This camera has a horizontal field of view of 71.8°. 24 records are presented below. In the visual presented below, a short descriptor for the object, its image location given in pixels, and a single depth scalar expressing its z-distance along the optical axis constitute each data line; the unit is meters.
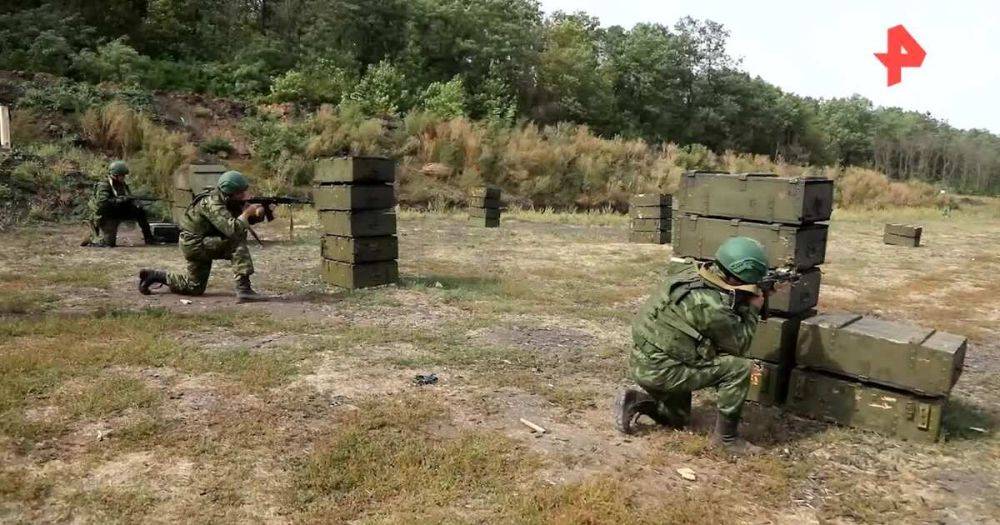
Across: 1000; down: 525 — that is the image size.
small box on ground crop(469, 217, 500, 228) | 18.20
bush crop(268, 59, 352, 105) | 25.41
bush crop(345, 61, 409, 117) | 26.80
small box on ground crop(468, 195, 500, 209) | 18.03
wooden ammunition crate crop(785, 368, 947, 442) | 4.84
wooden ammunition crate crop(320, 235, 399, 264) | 9.24
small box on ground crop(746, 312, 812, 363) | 5.35
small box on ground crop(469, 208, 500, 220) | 18.12
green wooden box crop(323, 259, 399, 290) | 9.30
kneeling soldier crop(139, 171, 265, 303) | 8.30
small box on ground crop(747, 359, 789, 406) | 5.43
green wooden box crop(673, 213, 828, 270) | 5.52
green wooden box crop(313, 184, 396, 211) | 9.18
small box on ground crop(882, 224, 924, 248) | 17.61
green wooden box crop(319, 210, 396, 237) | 9.20
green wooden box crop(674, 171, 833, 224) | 5.47
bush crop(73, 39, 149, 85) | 21.97
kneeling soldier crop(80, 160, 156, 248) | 12.06
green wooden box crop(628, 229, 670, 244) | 16.26
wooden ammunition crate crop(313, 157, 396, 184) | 9.21
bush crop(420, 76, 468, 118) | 28.34
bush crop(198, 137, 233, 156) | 21.02
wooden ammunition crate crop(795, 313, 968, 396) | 4.73
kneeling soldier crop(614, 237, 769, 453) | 4.57
